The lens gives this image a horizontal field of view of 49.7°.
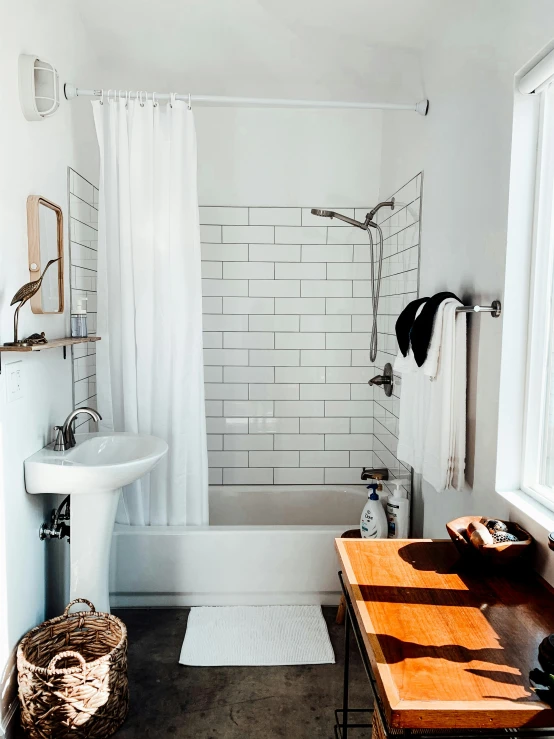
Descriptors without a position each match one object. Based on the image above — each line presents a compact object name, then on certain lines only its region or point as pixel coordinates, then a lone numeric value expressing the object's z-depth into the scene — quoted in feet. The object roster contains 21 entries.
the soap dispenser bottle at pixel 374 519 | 8.79
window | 5.64
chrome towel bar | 6.00
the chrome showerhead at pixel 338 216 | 10.16
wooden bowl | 5.04
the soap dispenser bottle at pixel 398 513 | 8.79
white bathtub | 8.95
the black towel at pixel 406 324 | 7.40
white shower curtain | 8.45
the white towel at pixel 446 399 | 6.69
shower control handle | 9.95
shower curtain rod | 8.14
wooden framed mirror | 7.13
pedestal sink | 6.97
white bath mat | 7.93
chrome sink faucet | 7.68
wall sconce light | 6.77
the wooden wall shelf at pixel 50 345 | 6.18
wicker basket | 6.15
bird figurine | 6.43
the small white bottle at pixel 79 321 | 8.42
